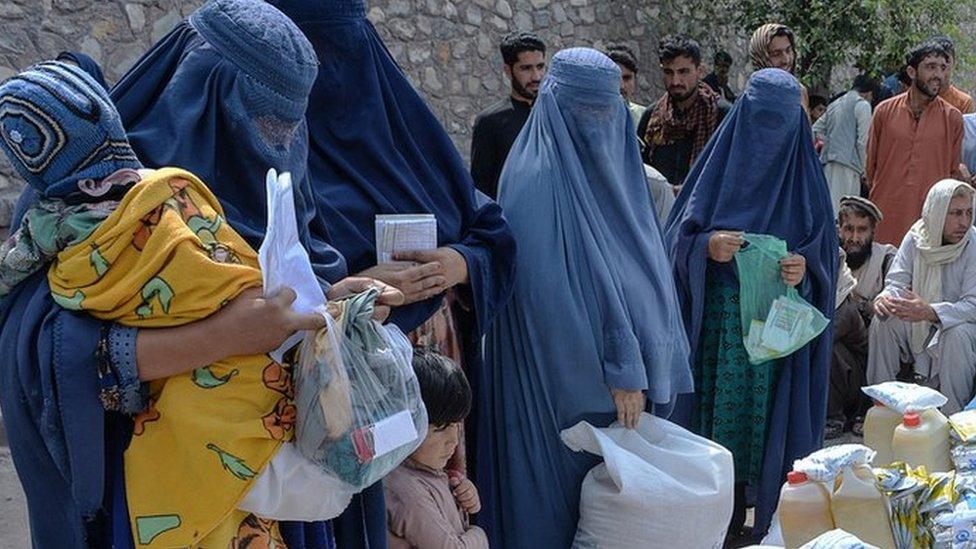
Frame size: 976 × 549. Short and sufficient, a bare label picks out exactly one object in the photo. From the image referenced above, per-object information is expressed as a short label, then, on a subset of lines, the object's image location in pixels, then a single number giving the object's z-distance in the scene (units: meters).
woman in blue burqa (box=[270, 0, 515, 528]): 2.83
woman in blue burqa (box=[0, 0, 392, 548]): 1.99
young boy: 2.85
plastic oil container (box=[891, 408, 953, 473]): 3.47
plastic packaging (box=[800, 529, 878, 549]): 2.33
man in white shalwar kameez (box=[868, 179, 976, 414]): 5.75
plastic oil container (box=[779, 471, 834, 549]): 2.95
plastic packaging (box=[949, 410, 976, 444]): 3.48
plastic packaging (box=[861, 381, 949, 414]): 3.59
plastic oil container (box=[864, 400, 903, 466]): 3.67
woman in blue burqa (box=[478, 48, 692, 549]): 3.44
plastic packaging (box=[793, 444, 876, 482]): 2.95
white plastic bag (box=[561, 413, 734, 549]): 3.38
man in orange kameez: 7.95
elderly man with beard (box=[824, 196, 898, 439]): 6.29
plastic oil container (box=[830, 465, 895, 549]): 2.95
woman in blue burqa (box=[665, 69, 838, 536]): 4.41
